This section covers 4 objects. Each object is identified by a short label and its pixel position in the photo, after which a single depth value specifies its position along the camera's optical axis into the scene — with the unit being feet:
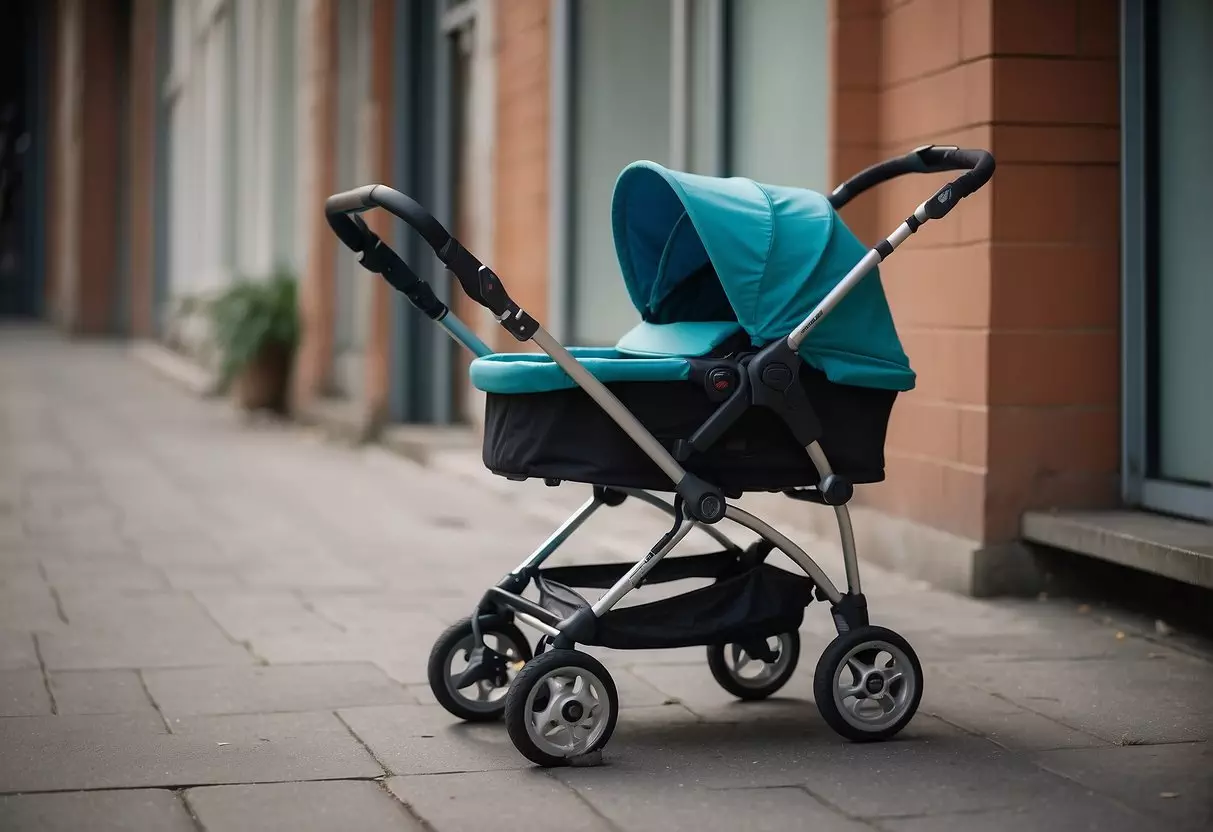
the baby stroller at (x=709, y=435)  12.04
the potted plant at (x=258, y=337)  43.88
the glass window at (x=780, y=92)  22.47
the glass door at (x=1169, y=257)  17.46
